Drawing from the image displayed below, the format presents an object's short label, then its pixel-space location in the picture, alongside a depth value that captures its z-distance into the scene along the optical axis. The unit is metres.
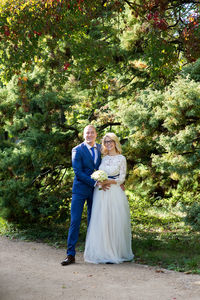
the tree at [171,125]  6.48
